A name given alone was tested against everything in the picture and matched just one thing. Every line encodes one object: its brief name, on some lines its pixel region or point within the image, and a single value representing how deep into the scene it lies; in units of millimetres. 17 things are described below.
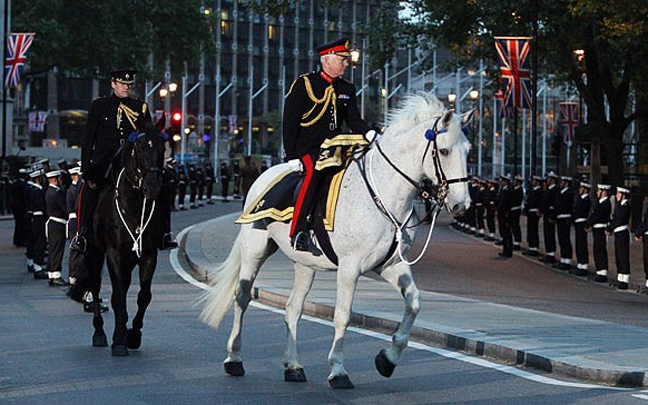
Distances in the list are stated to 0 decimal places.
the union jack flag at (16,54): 52062
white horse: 10977
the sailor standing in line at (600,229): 27938
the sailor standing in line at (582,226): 29547
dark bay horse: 13109
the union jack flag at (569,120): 56812
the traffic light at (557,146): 53562
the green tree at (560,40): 43312
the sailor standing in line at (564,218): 31141
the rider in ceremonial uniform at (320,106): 11797
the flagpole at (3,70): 55688
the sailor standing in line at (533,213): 34688
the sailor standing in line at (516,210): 36125
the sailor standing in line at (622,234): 25922
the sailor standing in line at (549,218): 32625
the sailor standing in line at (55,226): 22703
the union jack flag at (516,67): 39375
